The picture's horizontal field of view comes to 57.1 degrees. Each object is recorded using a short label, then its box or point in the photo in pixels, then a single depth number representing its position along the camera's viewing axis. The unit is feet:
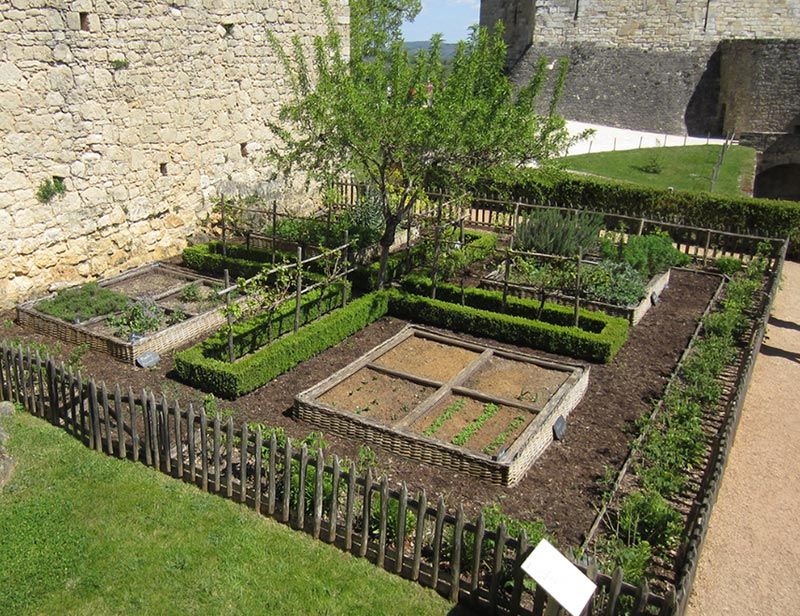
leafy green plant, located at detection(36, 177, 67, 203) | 36.58
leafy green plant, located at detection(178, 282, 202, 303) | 37.83
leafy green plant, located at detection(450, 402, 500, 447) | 25.72
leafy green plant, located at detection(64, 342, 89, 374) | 30.96
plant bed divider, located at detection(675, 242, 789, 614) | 16.97
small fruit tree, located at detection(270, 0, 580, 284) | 34.63
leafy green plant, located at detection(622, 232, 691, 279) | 42.06
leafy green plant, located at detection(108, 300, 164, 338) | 33.35
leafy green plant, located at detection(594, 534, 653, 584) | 18.57
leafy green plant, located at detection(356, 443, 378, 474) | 24.11
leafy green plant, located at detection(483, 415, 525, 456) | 25.05
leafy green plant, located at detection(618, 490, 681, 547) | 20.43
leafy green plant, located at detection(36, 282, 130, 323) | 34.65
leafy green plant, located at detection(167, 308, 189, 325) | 34.76
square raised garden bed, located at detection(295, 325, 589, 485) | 24.75
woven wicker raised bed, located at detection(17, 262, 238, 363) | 31.79
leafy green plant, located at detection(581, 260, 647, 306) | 37.88
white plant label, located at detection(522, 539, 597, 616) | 15.11
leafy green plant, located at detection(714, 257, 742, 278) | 46.02
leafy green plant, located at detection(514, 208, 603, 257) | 43.14
